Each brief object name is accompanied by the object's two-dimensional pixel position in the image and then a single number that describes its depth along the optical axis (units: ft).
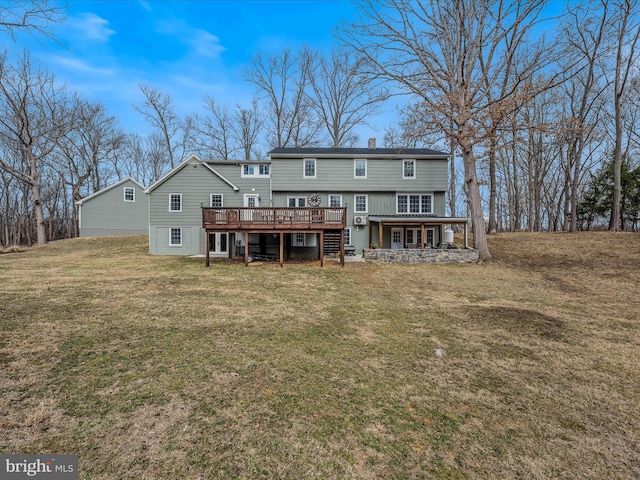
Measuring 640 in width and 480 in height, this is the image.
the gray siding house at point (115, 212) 83.76
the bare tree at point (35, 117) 71.97
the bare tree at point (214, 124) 101.76
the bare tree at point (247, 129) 103.86
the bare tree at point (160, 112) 96.68
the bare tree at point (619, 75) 57.37
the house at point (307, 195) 60.49
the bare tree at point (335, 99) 92.94
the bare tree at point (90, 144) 100.78
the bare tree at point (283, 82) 97.19
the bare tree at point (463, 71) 49.19
